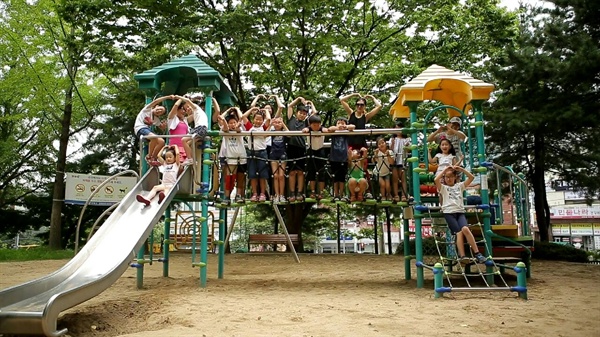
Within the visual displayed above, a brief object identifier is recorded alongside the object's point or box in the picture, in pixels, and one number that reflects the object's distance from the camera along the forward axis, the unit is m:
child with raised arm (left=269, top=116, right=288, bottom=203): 7.76
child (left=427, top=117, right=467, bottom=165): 7.53
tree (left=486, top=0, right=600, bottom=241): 11.32
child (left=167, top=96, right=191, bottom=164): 7.91
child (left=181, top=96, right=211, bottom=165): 7.50
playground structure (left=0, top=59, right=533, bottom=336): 4.93
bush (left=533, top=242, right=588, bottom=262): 12.98
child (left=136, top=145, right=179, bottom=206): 7.16
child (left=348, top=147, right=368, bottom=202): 7.61
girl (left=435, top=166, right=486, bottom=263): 6.74
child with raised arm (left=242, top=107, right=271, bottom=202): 7.75
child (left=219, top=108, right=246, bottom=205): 7.88
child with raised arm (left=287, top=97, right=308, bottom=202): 7.79
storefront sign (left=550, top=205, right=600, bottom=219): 36.56
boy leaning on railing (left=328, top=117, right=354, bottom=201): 7.51
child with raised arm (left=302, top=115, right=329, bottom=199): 7.70
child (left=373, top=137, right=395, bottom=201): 7.71
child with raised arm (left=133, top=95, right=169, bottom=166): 7.78
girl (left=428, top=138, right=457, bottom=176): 7.16
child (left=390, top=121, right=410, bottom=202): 7.68
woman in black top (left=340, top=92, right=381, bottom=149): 7.94
